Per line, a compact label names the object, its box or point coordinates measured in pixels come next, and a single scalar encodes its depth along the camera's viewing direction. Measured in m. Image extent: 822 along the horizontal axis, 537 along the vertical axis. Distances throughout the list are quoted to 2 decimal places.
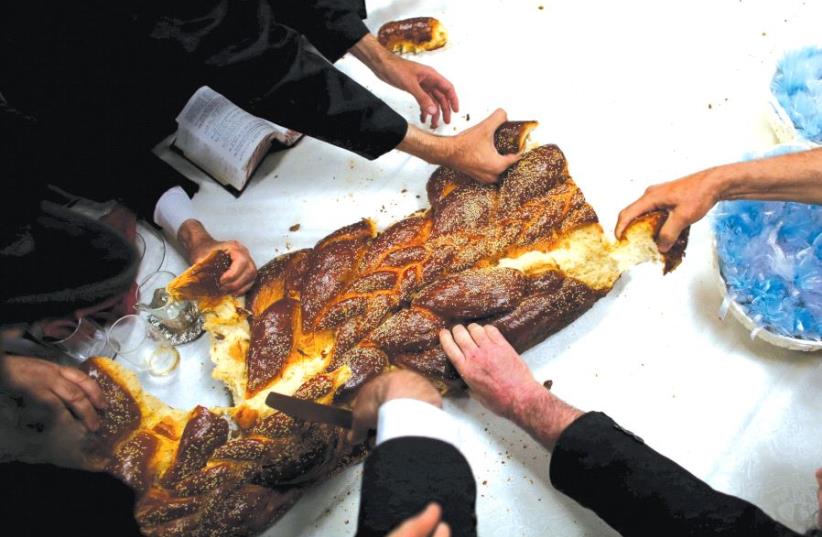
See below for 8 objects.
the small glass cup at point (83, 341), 1.81
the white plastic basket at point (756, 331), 1.60
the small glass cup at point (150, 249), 2.05
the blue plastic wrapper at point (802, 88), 1.92
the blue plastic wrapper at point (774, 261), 1.63
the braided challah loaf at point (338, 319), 1.50
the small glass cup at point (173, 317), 1.87
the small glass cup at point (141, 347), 1.87
